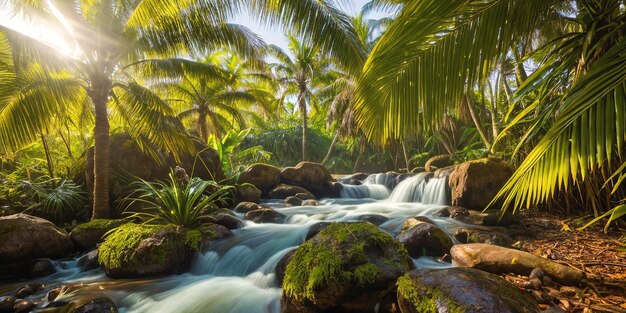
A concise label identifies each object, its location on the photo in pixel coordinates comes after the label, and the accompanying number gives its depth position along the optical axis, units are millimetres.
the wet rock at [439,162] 14219
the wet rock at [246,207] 7855
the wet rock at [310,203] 9602
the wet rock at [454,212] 6228
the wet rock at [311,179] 12602
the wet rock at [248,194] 9727
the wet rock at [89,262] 4620
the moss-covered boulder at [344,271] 2682
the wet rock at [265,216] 6859
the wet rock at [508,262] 2711
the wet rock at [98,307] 3074
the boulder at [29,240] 4668
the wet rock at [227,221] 6027
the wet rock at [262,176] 11711
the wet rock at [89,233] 5438
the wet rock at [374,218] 6304
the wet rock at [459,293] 2061
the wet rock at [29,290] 3769
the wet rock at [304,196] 10689
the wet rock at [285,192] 11312
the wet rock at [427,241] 4082
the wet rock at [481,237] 4328
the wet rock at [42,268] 4516
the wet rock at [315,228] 4770
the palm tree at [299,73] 19453
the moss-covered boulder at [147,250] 4168
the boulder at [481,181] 6590
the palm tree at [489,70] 1439
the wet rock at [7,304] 3318
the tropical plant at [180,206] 4902
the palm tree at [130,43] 5645
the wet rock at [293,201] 9857
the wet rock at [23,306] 3312
